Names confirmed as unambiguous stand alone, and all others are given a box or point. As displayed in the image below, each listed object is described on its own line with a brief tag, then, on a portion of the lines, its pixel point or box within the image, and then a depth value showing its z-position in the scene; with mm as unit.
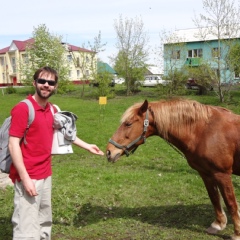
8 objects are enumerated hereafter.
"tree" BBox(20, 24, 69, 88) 34938
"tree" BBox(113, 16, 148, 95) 29547
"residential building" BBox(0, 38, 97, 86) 55125
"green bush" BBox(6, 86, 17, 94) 35250
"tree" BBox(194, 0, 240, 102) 20930
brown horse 3779
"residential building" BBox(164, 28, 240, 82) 21406
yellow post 13539
